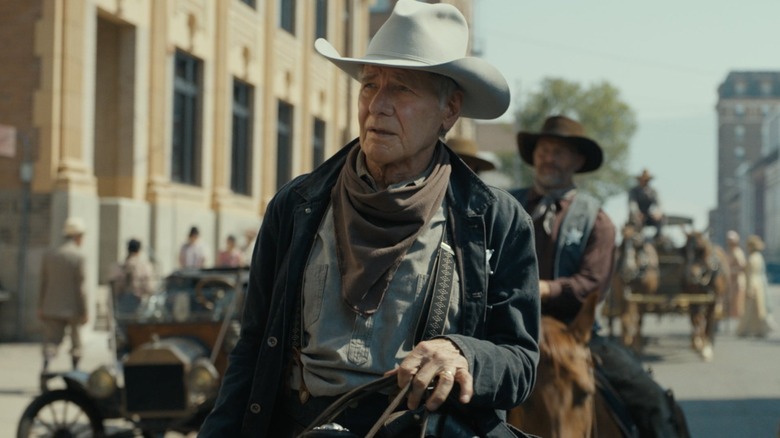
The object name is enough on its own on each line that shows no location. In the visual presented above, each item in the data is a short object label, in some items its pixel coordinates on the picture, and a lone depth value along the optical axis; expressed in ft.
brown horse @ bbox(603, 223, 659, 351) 67.00
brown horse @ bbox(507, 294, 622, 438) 16.80
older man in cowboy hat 10.64
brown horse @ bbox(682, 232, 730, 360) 69.15
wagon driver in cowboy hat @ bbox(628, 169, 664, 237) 67.62
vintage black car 33.73
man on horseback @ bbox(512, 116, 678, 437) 20.88
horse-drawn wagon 67.26
